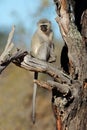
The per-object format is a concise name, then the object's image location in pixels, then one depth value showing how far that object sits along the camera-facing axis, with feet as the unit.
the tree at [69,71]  38.38
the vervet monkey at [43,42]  50.15
